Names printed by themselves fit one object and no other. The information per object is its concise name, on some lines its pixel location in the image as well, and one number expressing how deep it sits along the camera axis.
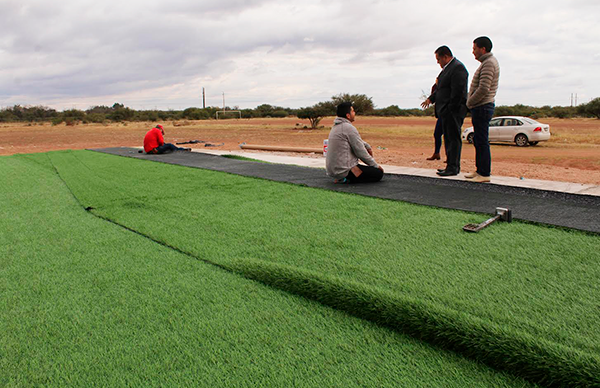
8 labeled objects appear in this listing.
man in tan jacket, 5.23
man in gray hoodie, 5.16
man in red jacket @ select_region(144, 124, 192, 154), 10.33
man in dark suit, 5.74
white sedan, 15.13
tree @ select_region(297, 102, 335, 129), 31.16
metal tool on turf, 3.33
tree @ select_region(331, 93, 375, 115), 35.84
